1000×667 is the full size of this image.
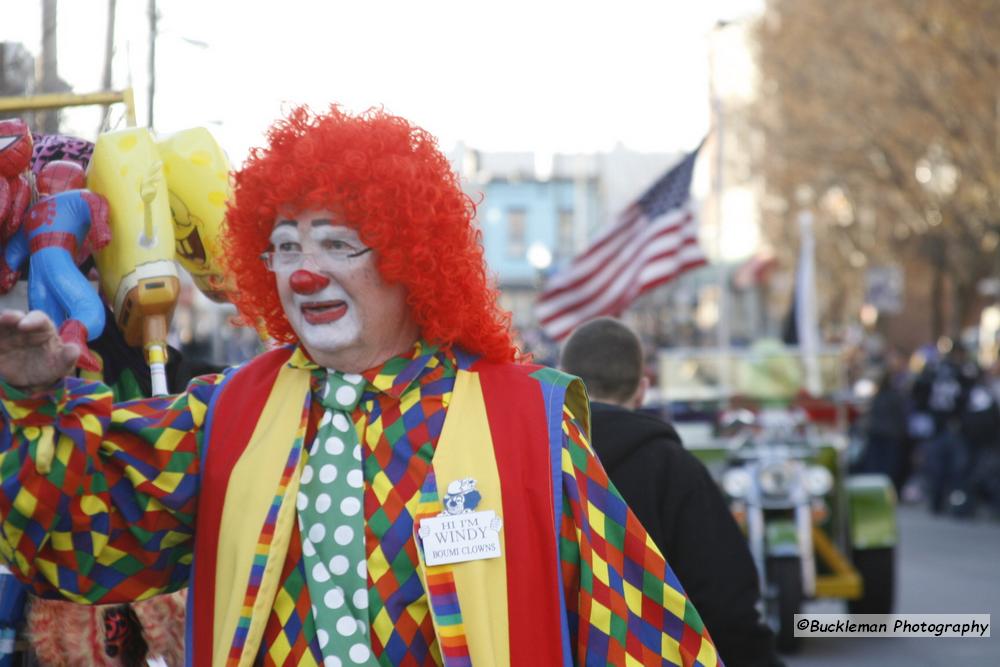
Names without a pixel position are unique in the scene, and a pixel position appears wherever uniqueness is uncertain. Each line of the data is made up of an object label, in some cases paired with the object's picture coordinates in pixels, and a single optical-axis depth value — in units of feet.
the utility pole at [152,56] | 36.60
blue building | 221.05
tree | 78.18
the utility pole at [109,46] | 29.01
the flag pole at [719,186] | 66.33
